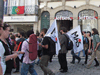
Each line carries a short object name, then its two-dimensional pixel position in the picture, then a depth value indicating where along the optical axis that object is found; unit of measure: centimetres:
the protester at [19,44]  467
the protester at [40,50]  616
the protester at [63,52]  502
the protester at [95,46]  540
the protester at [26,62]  339
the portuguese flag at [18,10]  1870
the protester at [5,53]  197
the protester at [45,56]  386
